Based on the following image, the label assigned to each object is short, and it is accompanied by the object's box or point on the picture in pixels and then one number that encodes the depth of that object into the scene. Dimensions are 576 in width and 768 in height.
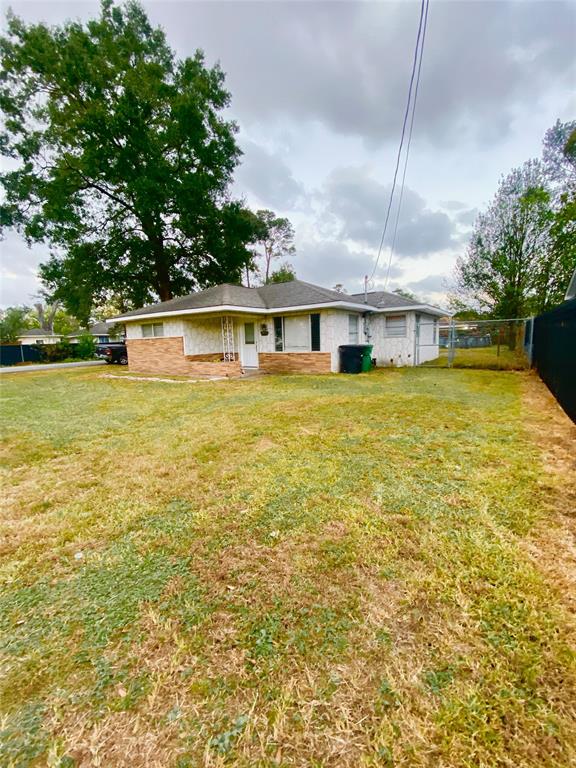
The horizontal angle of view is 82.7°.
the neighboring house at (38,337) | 43.75
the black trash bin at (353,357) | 12.09
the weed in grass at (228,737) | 1.22
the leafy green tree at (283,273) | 32.31
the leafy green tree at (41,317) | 46.56
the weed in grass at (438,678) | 1.39
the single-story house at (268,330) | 12.41
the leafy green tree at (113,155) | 16.77
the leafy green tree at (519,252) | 14.87
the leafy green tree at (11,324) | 37.48
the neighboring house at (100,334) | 40.60
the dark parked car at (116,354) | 20.08
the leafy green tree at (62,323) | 50.24
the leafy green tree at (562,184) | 14.37
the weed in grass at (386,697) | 1.33
